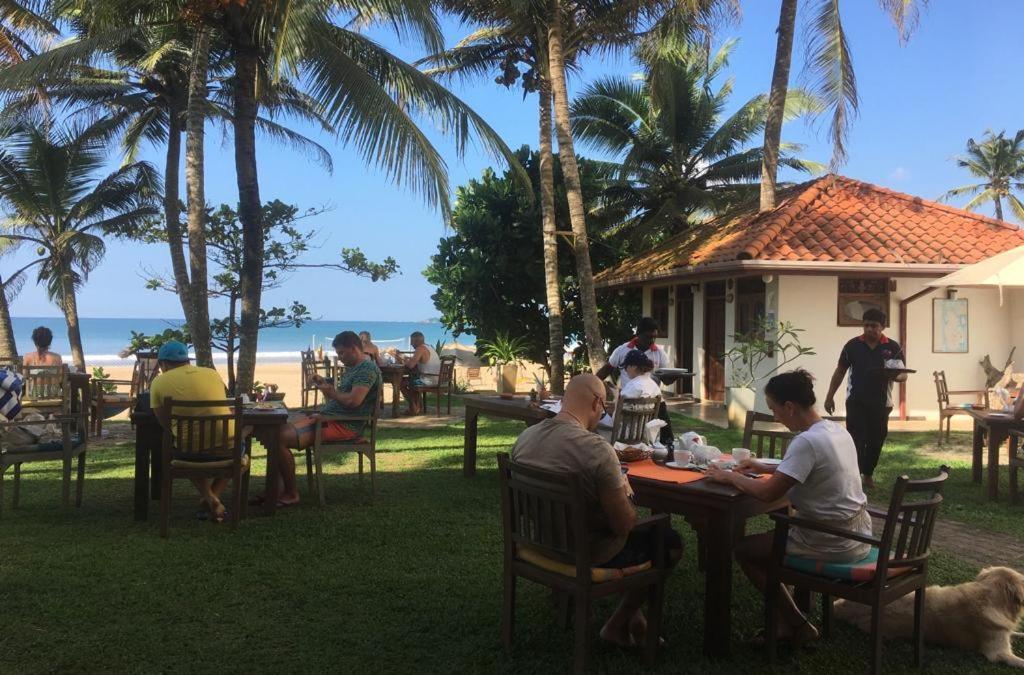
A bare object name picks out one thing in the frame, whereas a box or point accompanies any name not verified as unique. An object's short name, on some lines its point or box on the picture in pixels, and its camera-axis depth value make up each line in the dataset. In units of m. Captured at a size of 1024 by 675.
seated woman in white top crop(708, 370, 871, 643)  3.31
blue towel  5.91
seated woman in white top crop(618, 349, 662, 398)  5.86
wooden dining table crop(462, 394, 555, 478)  6.79
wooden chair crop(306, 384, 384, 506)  6.21
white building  11.85
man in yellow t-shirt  5.39
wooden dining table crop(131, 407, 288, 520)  5.73
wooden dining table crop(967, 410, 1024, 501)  6.45
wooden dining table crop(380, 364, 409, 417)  12.57
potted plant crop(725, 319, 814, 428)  11.12
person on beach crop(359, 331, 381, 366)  12.51
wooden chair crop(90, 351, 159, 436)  10.06
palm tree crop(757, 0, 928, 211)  12.95
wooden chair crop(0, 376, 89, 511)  5.88
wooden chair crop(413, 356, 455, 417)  12.81
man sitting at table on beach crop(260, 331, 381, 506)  6.29
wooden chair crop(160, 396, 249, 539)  5.27
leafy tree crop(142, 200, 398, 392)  15.20
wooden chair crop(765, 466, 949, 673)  3.15
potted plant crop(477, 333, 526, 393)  17.36
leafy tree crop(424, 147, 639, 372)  17.77
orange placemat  3.70
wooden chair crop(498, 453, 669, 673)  3.14
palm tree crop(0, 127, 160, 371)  14.73
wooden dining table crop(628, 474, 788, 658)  3.41
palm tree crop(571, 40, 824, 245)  18.86
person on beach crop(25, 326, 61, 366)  9.47
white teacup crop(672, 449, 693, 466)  3.98
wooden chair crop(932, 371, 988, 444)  9.48
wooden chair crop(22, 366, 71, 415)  8.02
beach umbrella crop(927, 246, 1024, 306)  8.04
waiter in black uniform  6.78
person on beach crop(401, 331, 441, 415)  12.99
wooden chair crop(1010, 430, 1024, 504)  6.29
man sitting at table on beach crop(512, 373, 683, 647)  3.22
